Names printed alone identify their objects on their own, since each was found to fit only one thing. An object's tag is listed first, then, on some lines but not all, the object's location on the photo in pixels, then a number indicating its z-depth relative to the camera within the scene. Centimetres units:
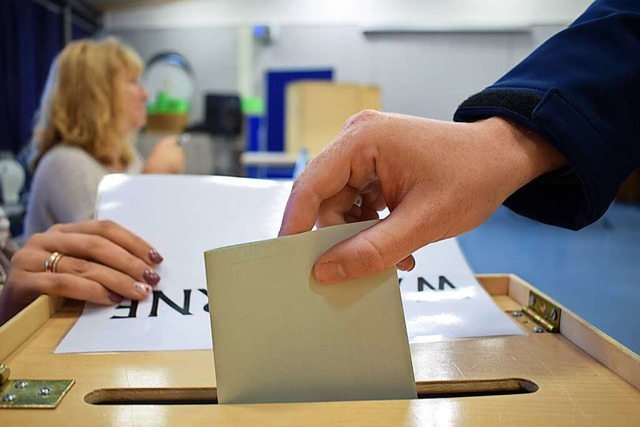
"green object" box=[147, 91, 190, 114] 486
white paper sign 55
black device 392
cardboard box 280
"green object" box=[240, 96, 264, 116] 589
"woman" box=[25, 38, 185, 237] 157
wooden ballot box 38
